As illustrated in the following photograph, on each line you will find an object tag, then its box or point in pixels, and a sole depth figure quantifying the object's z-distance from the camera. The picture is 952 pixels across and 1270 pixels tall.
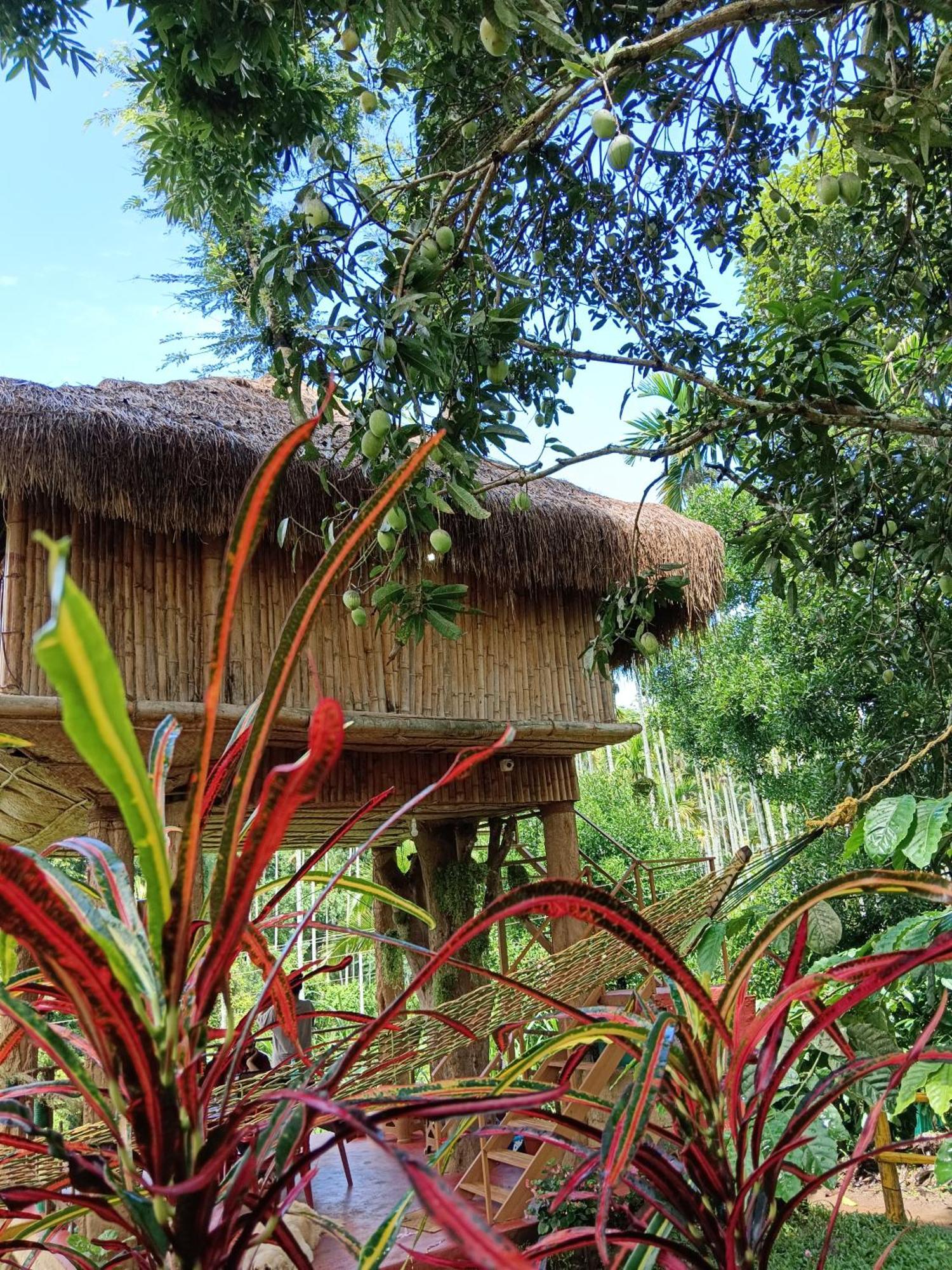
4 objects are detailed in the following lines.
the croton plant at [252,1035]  0.45
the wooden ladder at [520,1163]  3.14
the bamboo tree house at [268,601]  3.51
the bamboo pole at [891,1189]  3.50
